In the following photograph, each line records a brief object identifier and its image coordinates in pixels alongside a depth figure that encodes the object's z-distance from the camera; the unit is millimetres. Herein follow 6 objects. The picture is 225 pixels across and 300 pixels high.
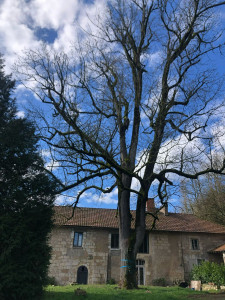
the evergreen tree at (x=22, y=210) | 7152
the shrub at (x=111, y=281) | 21219
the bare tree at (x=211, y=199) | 26409
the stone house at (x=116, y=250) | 21953
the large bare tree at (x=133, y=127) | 10578
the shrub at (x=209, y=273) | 17469
